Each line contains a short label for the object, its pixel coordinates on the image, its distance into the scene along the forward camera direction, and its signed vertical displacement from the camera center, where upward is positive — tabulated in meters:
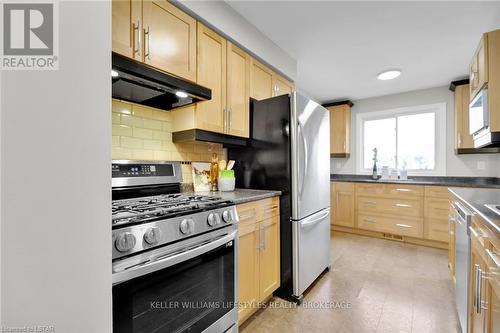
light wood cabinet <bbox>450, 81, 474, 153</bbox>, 3.33 +0.72
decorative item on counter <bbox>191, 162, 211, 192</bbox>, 2.02 -0.09
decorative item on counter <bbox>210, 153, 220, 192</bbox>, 2.13 -0.06
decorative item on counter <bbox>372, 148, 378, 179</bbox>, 4.14 -0.04
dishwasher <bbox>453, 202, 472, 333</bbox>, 1.41 -0.63
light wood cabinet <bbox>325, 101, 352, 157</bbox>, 4.42 +0.70
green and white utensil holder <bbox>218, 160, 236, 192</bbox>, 2.06 -0.12
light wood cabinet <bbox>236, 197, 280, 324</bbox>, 1.61 -0.65
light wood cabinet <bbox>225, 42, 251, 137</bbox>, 1.99 +0.67
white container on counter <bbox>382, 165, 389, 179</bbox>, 4.00 -0.11
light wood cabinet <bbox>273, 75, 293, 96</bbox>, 2.57 +0.93
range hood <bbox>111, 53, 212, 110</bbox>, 1.23 +0.49
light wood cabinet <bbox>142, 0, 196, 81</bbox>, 1.40 +0.82
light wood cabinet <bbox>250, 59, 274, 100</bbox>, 2.28 +0.86
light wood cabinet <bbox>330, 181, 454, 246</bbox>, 3.28 -0.67
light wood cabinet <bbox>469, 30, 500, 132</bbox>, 1.72 +0.69
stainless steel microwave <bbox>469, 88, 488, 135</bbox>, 1.79 +0.44
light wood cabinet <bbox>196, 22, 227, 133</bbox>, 1.75 +0.70
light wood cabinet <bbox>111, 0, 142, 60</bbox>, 1.25 +0.77
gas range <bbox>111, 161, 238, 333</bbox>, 0.94 -0.42
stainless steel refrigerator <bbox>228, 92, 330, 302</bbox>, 1.96 -0.04
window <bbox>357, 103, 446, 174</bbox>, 3.81 +0.48
